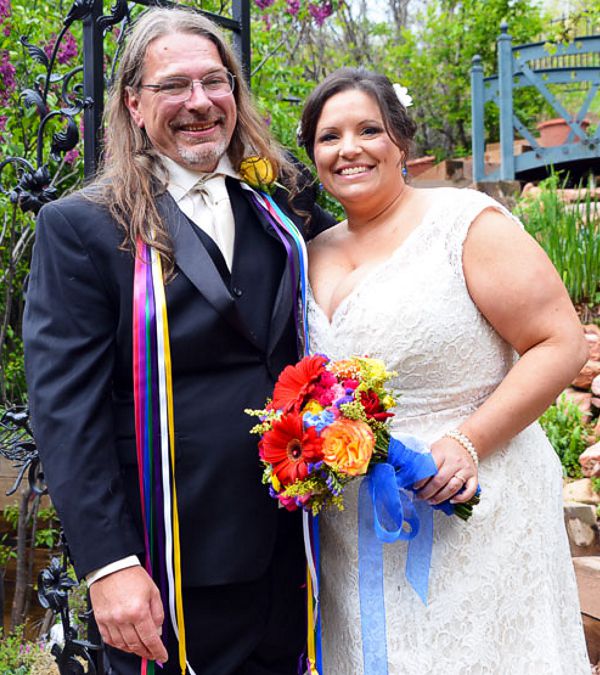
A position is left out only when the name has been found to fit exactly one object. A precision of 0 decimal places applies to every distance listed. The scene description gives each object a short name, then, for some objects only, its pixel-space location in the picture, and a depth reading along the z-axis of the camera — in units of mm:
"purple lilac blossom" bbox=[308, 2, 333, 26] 5516
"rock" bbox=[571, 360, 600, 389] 5309
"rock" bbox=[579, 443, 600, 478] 4621
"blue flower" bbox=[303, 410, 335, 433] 2037
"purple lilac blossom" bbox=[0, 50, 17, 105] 4078
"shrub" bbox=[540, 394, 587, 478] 4871
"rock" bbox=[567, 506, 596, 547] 4336
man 2189
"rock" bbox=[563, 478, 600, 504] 4527
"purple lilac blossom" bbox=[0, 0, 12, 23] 3924
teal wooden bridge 9188
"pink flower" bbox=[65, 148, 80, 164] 4616
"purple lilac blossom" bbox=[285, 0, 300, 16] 5392
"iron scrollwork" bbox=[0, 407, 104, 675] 2832
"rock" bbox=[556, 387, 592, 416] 5203
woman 2383
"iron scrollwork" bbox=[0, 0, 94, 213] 2855
